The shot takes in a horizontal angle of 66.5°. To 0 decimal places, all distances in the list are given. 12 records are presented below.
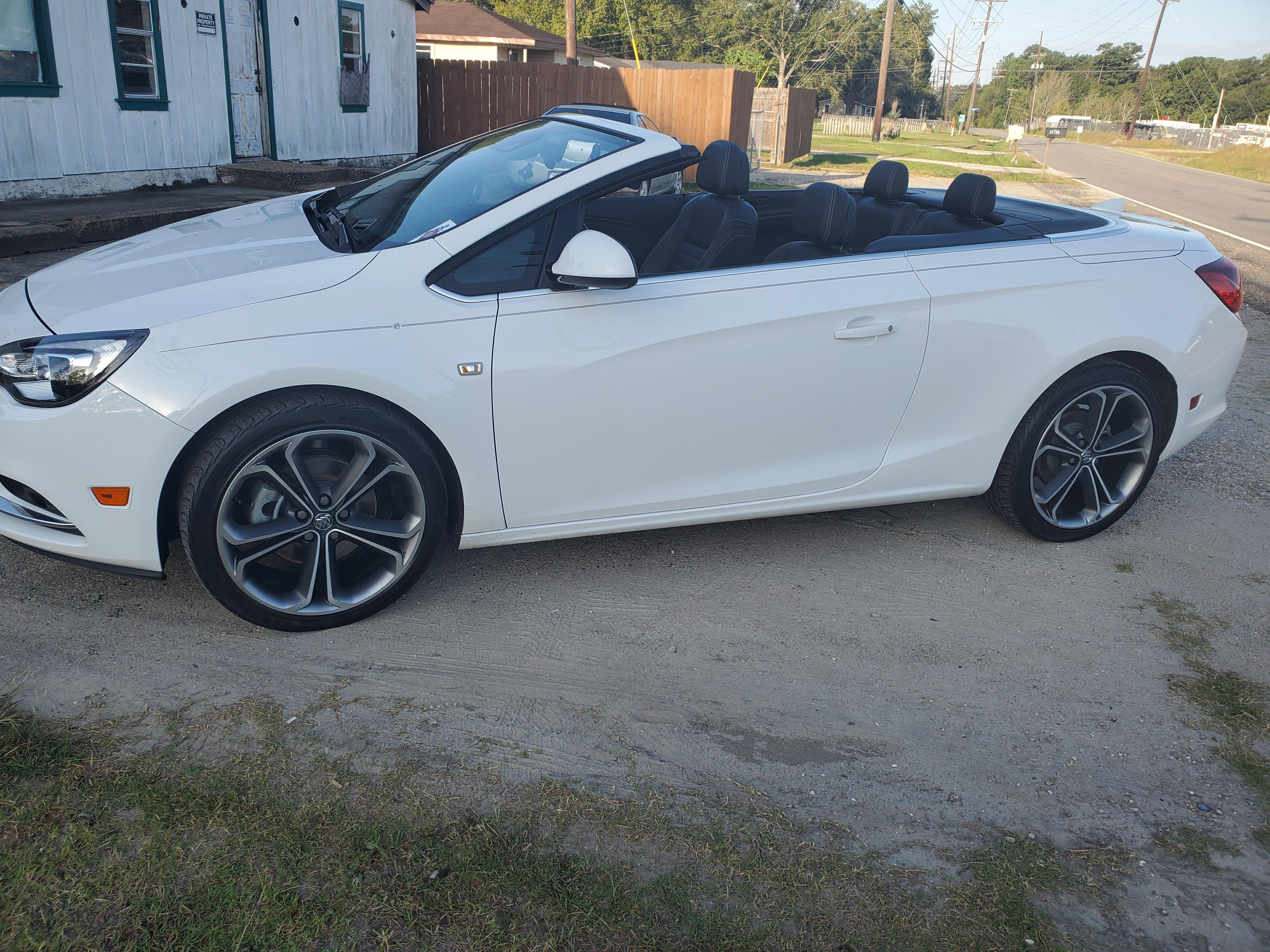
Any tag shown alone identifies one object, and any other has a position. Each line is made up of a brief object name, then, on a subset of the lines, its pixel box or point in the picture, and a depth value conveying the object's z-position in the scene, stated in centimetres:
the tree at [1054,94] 10738
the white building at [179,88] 1024
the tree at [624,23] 4972
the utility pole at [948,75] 10738
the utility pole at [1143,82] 7062
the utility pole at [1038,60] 11000
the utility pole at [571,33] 2489
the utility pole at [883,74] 4397
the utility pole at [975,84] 8844
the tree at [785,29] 6525
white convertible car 285
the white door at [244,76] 1319
